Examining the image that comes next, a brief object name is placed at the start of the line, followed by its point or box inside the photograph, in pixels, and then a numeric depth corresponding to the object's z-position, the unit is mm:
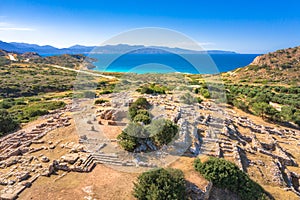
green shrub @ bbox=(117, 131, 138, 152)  17016
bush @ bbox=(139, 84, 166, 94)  42375
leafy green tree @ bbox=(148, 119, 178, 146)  17867
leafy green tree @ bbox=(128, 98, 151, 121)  24669
